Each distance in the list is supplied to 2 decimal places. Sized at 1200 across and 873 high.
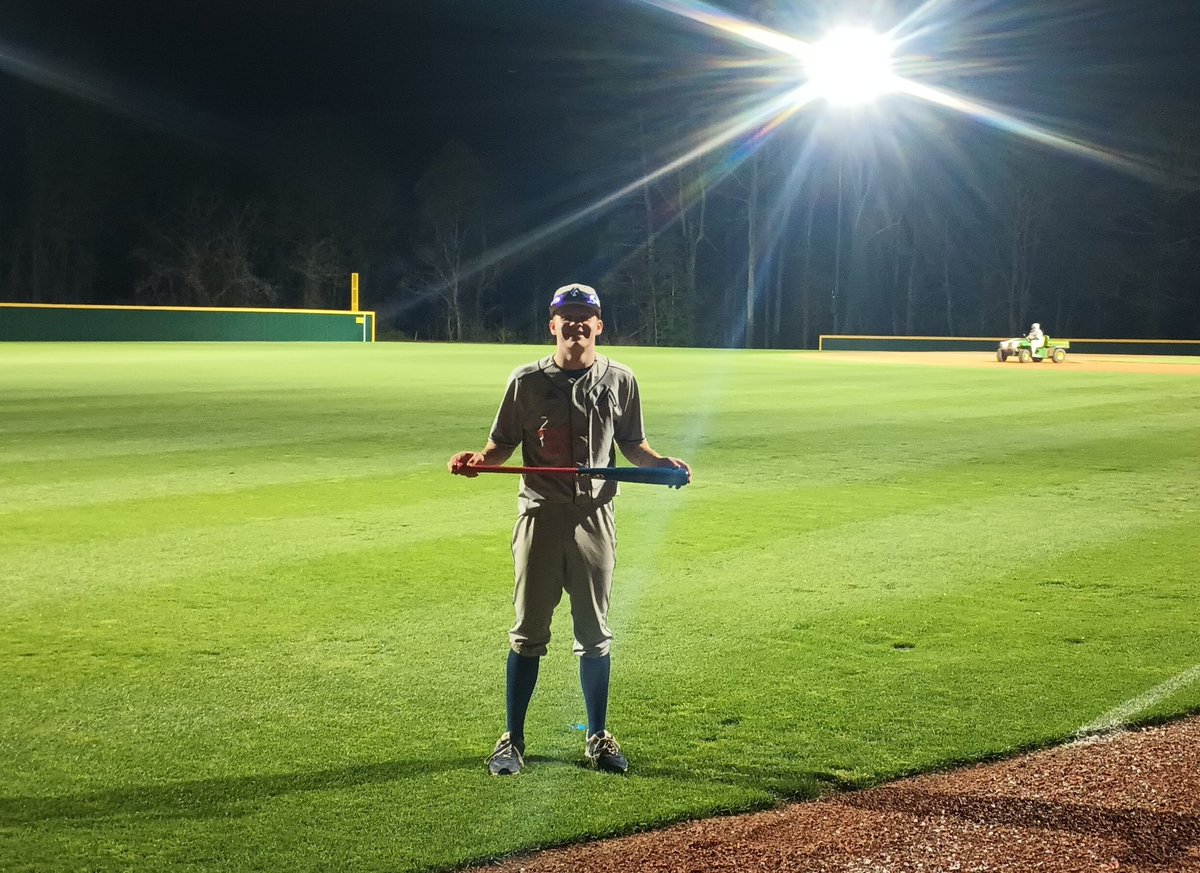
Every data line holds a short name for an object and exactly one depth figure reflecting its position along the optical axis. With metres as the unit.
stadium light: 52.44
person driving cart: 37.19
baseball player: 4.42
